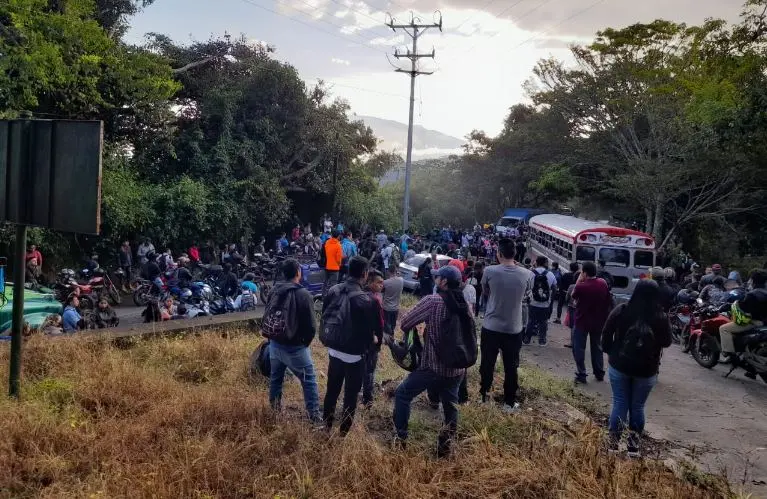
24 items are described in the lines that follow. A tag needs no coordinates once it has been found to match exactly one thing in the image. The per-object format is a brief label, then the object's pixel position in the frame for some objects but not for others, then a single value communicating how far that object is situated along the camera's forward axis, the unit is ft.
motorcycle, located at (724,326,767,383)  27.43
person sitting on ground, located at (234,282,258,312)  43.14
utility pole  93.56
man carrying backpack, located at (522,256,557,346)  34.60
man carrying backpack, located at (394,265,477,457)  14.88
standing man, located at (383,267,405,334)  27.50
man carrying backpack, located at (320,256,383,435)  16.05
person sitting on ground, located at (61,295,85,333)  30.27
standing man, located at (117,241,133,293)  54.75
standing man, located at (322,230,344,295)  43.52
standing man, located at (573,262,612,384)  25.95
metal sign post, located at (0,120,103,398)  15.80
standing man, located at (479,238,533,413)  19.93
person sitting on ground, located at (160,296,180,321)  36.04
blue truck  111.77
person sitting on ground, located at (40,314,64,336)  25.68
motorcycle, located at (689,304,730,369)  30.89
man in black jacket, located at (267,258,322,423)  17.03
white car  56.75
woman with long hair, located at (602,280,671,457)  16.20
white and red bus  52.95
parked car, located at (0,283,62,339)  29.27
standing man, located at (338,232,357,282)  50.14
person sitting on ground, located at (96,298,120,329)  37.62
